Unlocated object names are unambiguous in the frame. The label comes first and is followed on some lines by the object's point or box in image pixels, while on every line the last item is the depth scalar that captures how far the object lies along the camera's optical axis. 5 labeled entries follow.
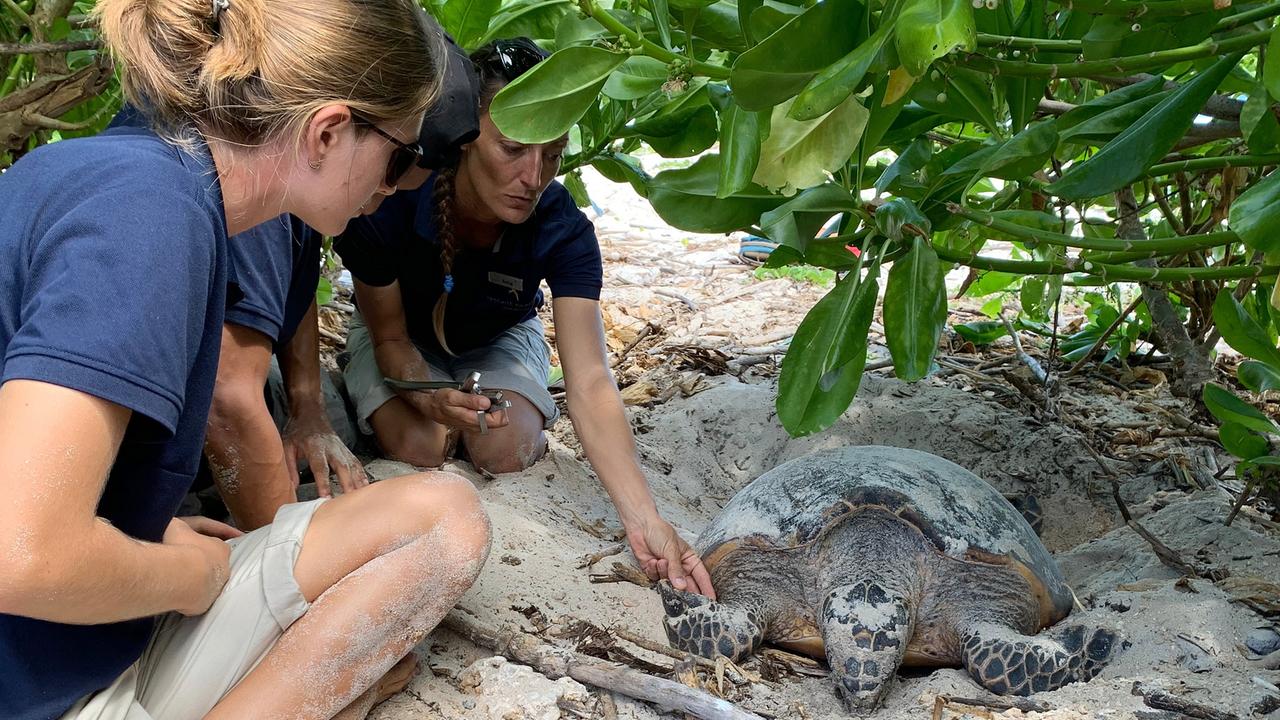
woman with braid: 2.21
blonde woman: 0.96
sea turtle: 2.03
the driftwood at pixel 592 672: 1.63
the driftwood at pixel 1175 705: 1.54
